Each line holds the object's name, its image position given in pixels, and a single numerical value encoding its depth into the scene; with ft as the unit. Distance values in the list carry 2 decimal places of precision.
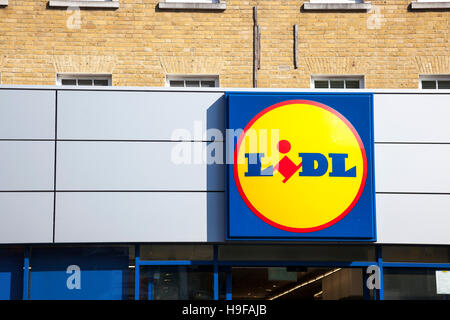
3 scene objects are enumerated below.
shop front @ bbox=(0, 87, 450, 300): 42.11
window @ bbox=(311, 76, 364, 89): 47.96
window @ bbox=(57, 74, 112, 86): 47.44
